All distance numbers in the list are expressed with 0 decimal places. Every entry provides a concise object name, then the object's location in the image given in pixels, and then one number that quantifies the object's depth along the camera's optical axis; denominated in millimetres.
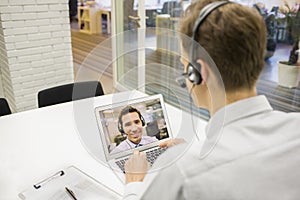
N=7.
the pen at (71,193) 982
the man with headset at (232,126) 601
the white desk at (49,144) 1114
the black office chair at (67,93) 1895
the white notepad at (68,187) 994
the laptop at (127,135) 1196
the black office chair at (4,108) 1730
